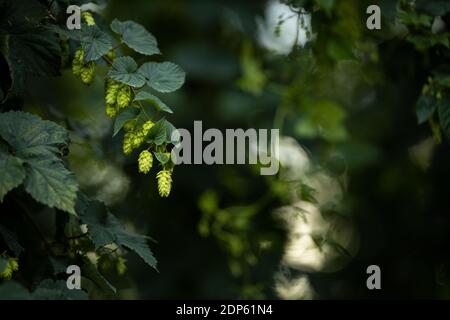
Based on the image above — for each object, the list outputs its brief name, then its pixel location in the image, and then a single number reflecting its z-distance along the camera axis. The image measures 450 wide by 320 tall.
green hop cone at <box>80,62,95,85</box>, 1.71
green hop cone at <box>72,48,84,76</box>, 1.71
